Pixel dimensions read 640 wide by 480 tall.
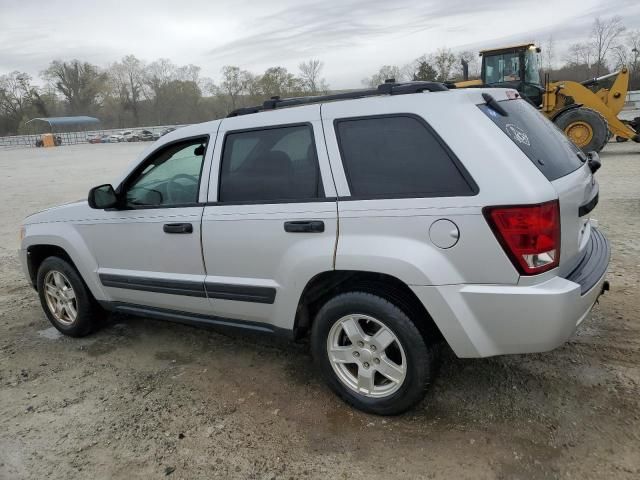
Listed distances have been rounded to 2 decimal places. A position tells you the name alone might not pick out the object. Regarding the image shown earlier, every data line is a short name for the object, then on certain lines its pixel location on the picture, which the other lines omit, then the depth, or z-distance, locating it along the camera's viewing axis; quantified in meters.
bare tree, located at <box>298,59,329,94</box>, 84.75
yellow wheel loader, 13.10
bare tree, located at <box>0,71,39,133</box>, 85.12
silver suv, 2.47
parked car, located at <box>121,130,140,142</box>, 53.79
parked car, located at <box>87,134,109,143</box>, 57.56
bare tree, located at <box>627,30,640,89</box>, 40.81
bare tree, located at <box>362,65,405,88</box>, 69.25
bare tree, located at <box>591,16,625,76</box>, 57.69
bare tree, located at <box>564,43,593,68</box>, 59.56
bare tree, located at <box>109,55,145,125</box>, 98.94
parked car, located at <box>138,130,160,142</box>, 52.74
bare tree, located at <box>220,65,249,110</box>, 94.62
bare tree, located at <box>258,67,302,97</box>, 85.44
